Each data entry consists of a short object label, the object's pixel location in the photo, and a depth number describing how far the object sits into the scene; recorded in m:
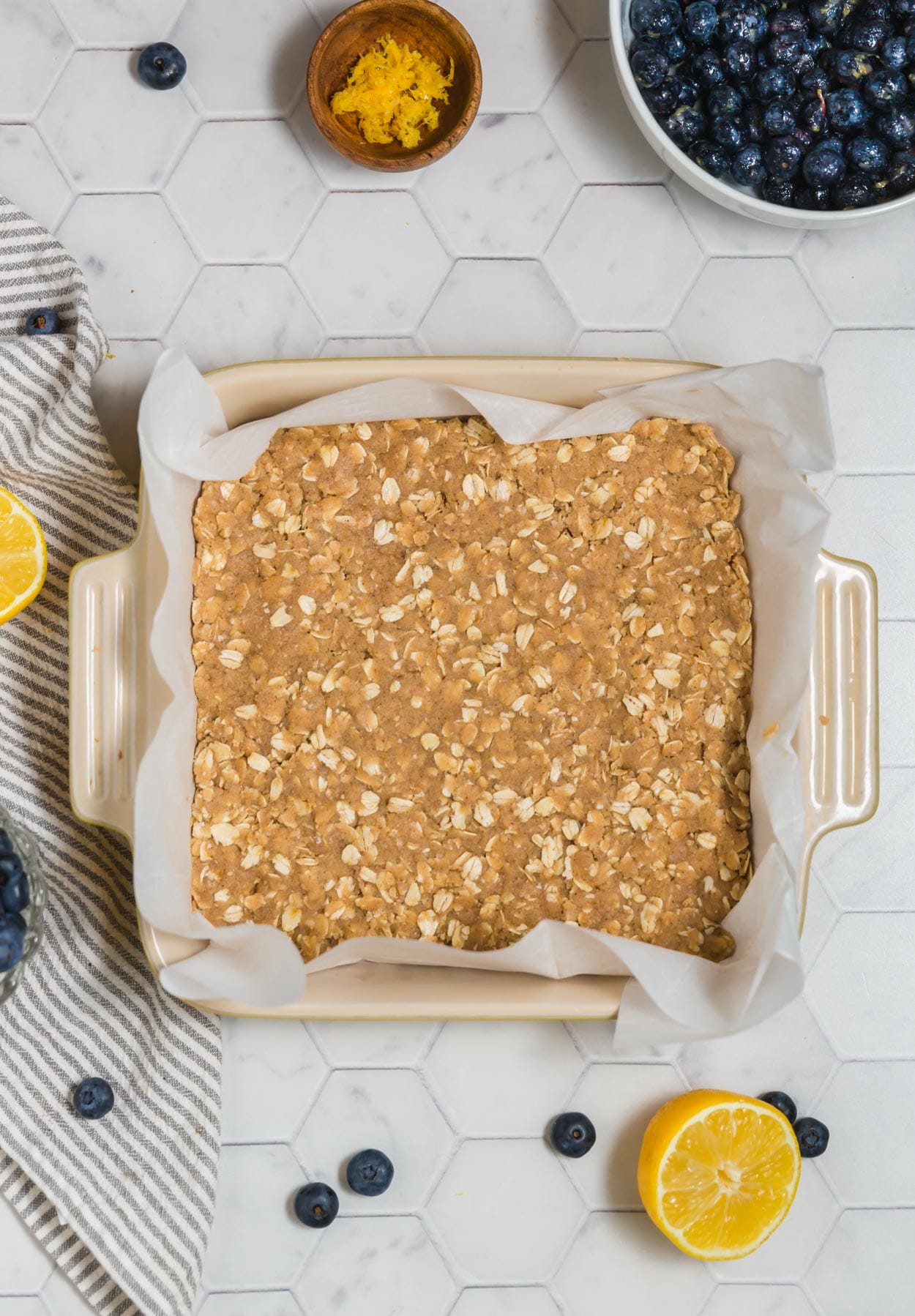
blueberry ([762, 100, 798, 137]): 0.79
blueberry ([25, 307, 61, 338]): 0.82
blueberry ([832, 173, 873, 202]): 0.80
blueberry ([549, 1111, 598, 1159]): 0.81
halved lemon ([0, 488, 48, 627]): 0.79
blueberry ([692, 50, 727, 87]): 0.80
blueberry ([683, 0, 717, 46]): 0.79
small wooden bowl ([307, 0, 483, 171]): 0.80
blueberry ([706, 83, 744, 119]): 0.79
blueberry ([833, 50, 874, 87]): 0.79
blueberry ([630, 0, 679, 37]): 0.79
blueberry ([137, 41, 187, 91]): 0.82
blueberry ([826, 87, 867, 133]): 0.79
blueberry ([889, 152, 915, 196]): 0.79
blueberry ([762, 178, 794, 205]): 0.80
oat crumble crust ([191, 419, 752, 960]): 0.78
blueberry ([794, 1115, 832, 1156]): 0.82
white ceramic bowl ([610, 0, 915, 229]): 0.79
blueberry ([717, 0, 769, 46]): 0.79
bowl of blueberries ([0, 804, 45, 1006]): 0.75
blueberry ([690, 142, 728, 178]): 0.80
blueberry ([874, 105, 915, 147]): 0.79
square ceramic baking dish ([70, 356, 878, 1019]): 0.77
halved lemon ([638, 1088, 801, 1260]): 0.79
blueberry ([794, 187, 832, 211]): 0.80
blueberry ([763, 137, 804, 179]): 0.79
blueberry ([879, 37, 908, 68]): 0.79
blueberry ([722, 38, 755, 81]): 0.79
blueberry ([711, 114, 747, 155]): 0.79
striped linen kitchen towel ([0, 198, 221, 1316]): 0.80
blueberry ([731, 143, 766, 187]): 0.80
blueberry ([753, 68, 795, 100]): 0.79
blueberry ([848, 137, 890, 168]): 0.79
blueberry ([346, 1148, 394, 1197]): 0.81
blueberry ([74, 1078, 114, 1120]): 0.80
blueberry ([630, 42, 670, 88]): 0.79
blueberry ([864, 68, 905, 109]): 0.79
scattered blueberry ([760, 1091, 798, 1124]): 0.82
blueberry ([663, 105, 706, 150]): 0.80
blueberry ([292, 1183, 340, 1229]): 0.81
